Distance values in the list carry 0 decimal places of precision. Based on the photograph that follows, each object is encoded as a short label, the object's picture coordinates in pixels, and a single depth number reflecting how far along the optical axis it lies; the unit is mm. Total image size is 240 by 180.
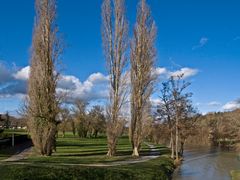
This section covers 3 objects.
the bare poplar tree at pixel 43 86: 28250
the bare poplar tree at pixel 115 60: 30922
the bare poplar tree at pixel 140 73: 33781
